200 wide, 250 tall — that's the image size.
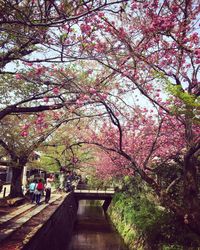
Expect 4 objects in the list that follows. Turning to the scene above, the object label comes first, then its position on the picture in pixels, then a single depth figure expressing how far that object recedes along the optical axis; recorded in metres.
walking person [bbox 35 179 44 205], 21.15
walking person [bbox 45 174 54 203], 22.54
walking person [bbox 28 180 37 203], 21.87
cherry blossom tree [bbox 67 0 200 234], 9.72
